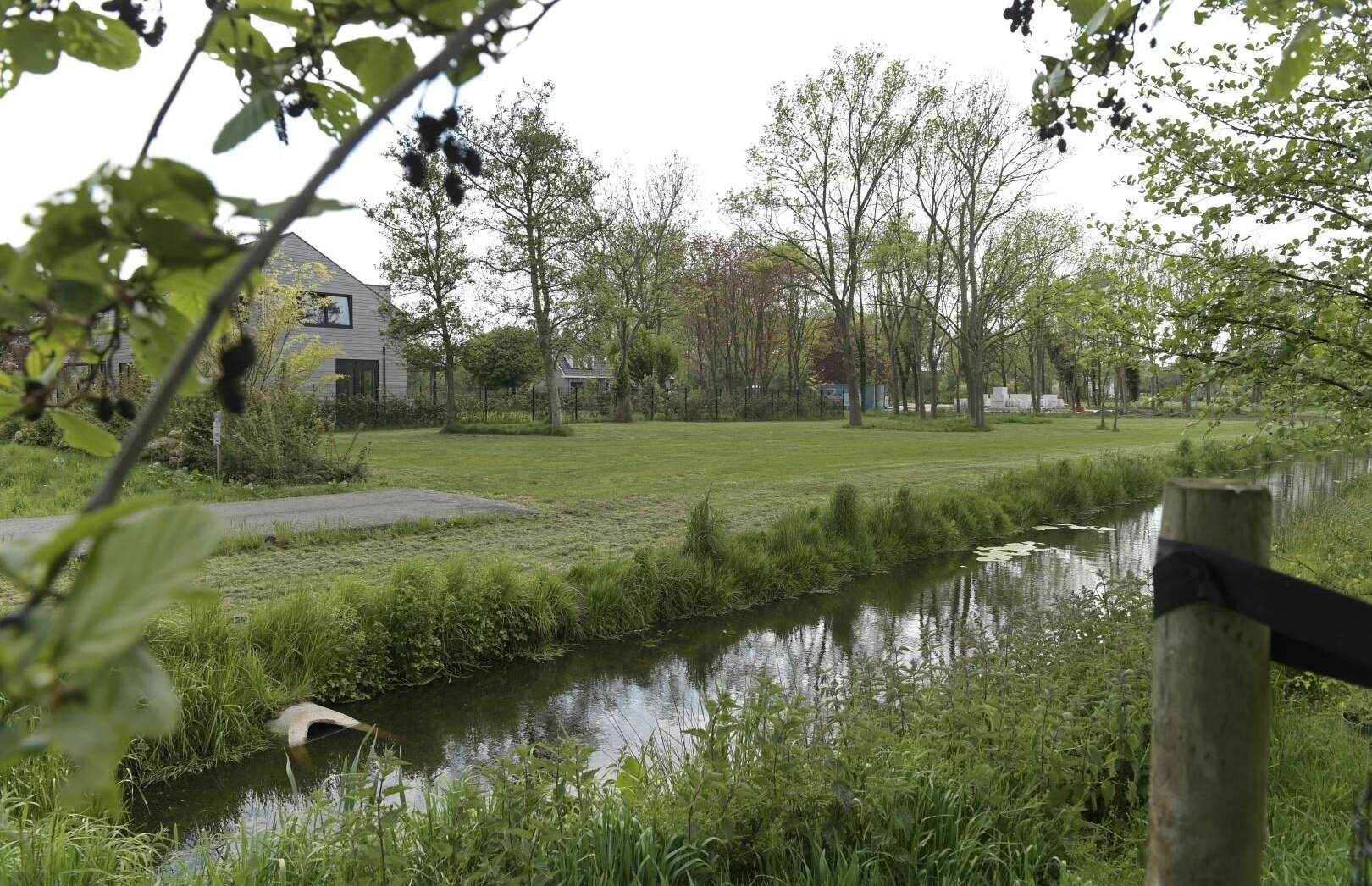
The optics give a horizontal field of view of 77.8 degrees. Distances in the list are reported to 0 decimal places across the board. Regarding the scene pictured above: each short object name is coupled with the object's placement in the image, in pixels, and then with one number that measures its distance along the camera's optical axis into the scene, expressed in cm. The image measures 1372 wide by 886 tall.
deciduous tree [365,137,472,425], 2538
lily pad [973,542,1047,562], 1029
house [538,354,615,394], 5918
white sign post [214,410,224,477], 1118
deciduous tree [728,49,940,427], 2984
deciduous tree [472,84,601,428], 2439
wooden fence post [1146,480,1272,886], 108
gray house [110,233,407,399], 3189
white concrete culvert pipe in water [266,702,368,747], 486
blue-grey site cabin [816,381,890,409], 5898
